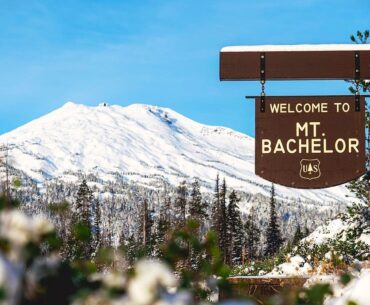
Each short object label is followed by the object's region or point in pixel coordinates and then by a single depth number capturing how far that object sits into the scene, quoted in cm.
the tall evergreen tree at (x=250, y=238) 9107
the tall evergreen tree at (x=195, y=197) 6854
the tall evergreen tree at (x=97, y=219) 7273
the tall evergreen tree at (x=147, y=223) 6821
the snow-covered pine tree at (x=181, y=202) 6388
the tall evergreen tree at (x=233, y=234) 7261
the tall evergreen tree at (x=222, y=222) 7106
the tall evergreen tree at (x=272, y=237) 8100
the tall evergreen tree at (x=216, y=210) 7444
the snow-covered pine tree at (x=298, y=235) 8141
